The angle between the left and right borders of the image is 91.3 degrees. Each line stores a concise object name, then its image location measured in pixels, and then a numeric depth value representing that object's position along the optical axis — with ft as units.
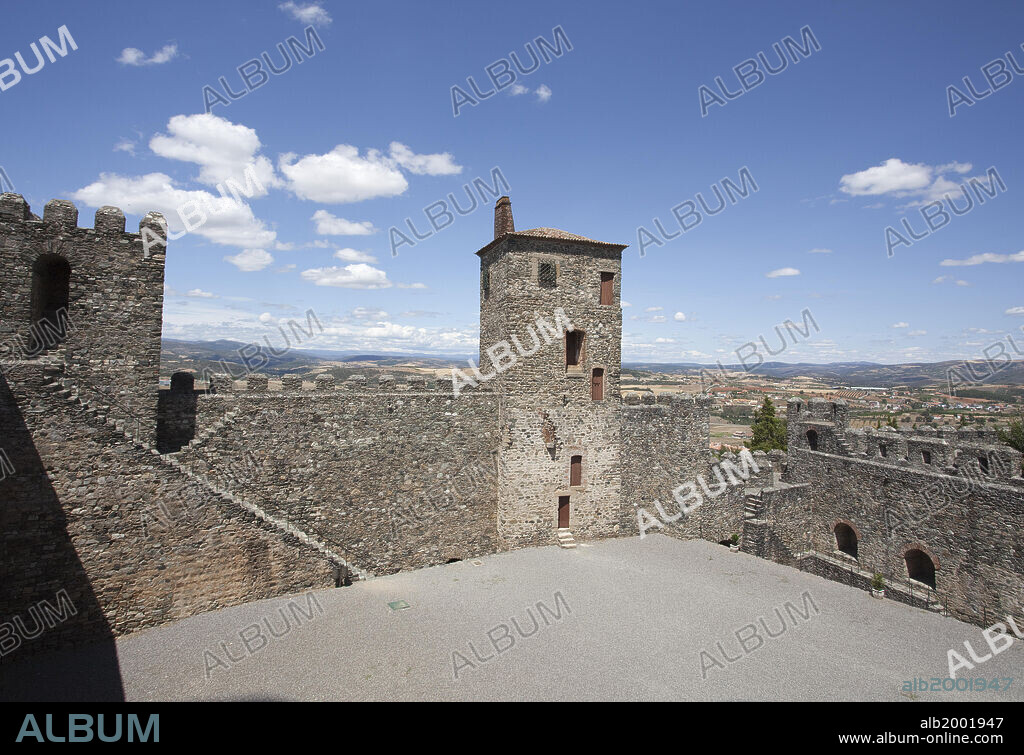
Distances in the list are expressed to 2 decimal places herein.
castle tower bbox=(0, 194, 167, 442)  32.40
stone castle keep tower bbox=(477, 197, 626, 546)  49.21
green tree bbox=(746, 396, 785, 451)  107.86
